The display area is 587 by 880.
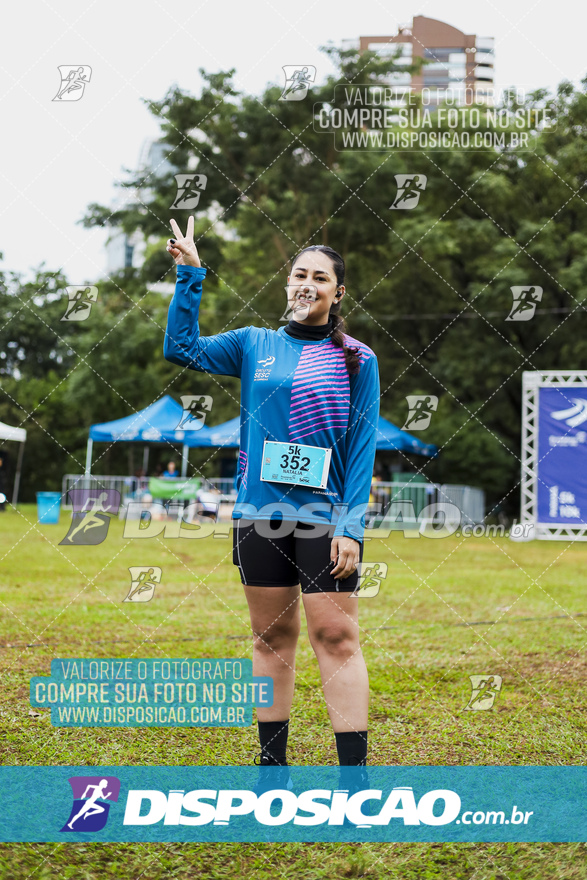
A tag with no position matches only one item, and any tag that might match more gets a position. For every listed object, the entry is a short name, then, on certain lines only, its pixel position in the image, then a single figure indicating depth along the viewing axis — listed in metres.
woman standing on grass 2.79
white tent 16.00
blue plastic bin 17.36
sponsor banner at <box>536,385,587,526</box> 15.42
